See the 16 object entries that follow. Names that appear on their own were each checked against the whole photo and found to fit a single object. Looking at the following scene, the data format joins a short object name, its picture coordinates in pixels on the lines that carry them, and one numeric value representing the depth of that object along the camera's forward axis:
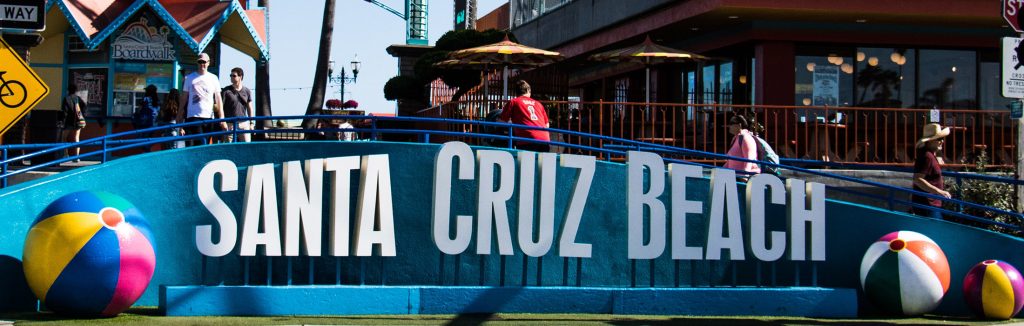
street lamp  59.86
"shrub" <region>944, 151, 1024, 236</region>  13.93
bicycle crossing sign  9.95
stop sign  12.45
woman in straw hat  13.53
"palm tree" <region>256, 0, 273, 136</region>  26.41
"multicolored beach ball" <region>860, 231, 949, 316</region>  11.92
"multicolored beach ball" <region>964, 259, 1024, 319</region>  11.84
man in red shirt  14.37
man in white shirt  14.71
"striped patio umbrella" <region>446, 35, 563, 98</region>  21.06
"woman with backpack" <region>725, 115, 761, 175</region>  13.95
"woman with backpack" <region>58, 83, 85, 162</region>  17.75
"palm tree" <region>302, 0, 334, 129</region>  28.86
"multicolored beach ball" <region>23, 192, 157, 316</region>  10.07
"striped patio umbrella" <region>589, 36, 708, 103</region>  20.86
